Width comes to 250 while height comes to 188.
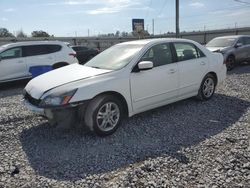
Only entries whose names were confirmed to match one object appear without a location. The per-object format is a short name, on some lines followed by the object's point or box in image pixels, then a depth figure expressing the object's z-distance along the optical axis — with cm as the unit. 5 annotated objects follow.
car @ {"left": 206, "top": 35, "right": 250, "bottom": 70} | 826
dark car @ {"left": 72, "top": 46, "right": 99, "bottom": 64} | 1348
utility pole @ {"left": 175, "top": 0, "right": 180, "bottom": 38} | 1461
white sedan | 309
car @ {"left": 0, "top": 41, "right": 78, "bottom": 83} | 659
